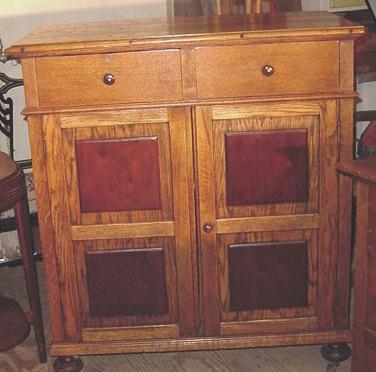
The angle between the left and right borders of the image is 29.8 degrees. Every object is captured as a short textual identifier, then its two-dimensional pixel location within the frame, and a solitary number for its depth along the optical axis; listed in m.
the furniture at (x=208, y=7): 3.06
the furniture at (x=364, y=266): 1.72
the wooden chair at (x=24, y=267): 2.23
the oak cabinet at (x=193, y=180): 2.03
